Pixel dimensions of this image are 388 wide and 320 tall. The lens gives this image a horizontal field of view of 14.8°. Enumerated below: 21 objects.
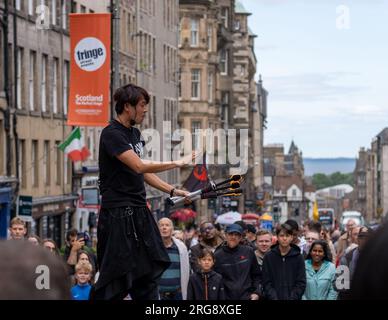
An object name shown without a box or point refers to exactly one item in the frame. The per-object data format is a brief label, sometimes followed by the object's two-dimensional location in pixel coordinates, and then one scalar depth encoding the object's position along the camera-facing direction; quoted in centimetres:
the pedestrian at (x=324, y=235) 1947
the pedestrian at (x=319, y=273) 1299
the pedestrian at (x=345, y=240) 1950
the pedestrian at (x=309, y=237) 1764
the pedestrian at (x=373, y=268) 340
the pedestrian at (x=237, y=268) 1341
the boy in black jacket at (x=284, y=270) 1291
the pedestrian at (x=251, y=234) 1984
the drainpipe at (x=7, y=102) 3800
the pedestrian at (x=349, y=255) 1375
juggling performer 877
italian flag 3944
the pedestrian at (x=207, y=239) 1667
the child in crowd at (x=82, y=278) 1269
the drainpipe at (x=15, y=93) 3897
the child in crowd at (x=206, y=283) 1286
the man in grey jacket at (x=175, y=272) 1316
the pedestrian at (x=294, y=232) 1375
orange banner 3072
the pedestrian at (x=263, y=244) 1579
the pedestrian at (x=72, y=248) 1695
